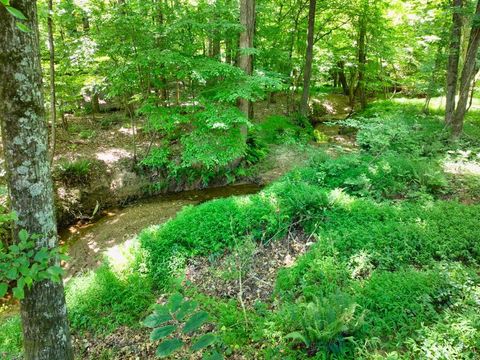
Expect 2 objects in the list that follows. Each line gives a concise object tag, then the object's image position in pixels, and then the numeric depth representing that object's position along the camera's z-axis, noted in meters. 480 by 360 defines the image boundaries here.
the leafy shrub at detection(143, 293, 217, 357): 1.54
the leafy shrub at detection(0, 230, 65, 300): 1.72
